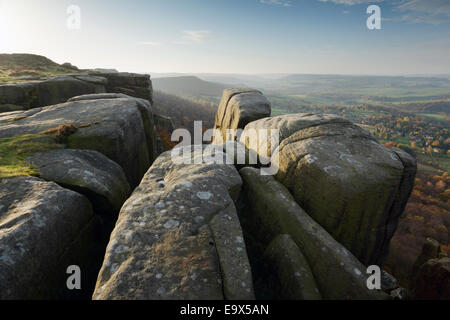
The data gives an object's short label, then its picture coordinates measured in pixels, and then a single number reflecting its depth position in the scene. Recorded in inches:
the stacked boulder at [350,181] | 298.2
